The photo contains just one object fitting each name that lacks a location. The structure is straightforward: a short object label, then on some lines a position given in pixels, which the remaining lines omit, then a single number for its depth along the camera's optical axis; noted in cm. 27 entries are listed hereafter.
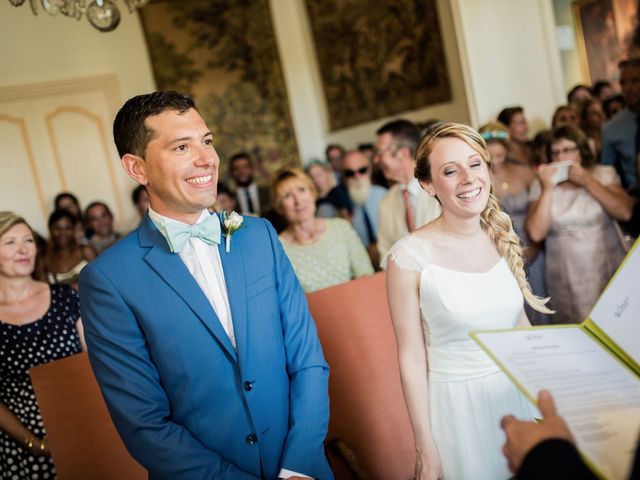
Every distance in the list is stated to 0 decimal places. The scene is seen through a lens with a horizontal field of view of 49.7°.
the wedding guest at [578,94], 763
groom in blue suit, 212
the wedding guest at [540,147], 498
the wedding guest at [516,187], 471
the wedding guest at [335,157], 997
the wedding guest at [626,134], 514
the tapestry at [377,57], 847
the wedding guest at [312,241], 446
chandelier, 486
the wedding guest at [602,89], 802
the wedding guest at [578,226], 453
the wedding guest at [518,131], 664
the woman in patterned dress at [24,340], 348
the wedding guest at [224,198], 735
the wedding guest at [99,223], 888
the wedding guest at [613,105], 720
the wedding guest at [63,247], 795
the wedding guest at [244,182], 1008
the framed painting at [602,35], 870
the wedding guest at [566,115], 681
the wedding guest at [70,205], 917
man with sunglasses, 643
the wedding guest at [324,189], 711
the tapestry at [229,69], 1049
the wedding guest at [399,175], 443
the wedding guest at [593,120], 721
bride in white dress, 246
